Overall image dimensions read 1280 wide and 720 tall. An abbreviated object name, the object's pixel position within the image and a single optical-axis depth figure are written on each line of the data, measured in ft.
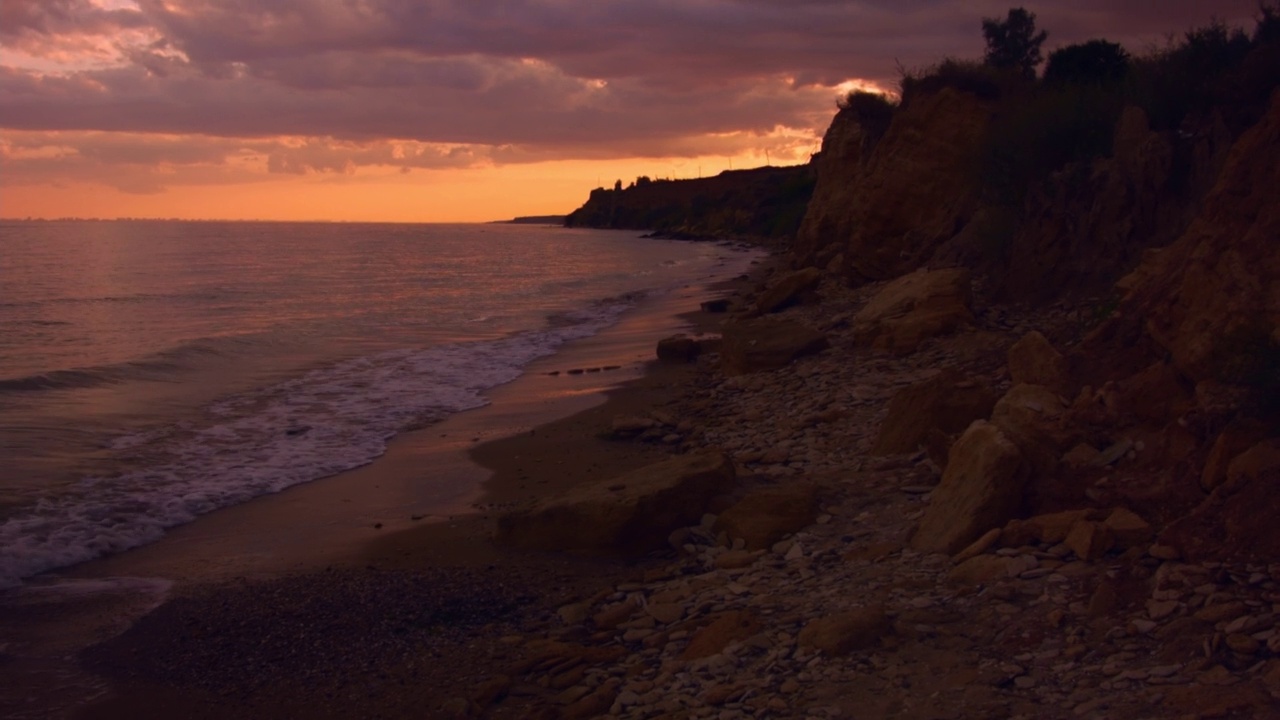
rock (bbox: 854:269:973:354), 41.93
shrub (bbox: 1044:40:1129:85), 72.13
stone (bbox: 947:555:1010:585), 18.57
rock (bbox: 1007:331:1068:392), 26.78
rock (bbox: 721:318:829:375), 46.85
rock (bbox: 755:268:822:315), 67.87
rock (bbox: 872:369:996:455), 28.07
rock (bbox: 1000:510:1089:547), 19.07
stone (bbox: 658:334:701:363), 56.75
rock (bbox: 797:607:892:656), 17.34
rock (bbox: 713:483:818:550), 24.44
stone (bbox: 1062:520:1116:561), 17.99
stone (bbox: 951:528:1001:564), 19.60
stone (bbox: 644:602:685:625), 21.33
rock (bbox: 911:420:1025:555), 20.53
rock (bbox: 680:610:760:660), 19.03
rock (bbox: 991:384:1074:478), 21.48
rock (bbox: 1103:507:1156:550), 17.90
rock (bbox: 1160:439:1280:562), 16.25
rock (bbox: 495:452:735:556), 25.98
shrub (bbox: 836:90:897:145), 97.71
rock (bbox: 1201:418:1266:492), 18.40
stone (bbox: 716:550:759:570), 23.40
